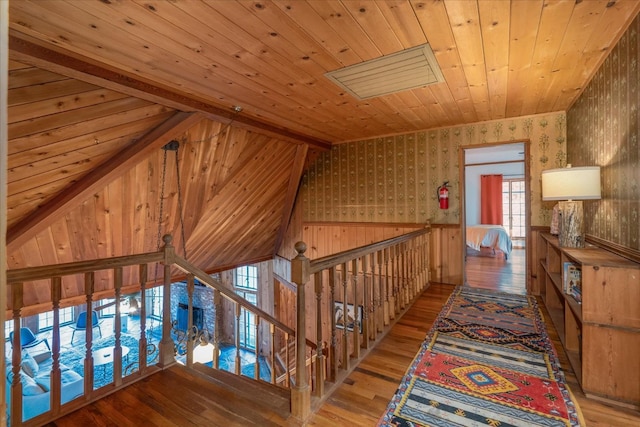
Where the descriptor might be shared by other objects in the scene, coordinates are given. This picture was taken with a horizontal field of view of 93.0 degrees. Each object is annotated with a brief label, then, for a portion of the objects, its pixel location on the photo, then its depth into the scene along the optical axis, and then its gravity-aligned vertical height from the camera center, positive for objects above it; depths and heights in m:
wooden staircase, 1.74 -1.12
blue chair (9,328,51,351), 7.37 -3.05
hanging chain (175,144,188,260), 3.56 +0.07
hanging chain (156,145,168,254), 3.39 +0.27
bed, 6.69 -0.57
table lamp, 2.33 +0.16
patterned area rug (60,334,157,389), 6.90 -3.64
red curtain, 8.41 +0.37
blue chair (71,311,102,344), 8.56 -3.08
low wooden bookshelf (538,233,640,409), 1.76 -0.70
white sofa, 4.95 -3.14
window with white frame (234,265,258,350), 7.91 -2.03
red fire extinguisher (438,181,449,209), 4.41 +0.27
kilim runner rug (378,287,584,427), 1.72 -1.14
